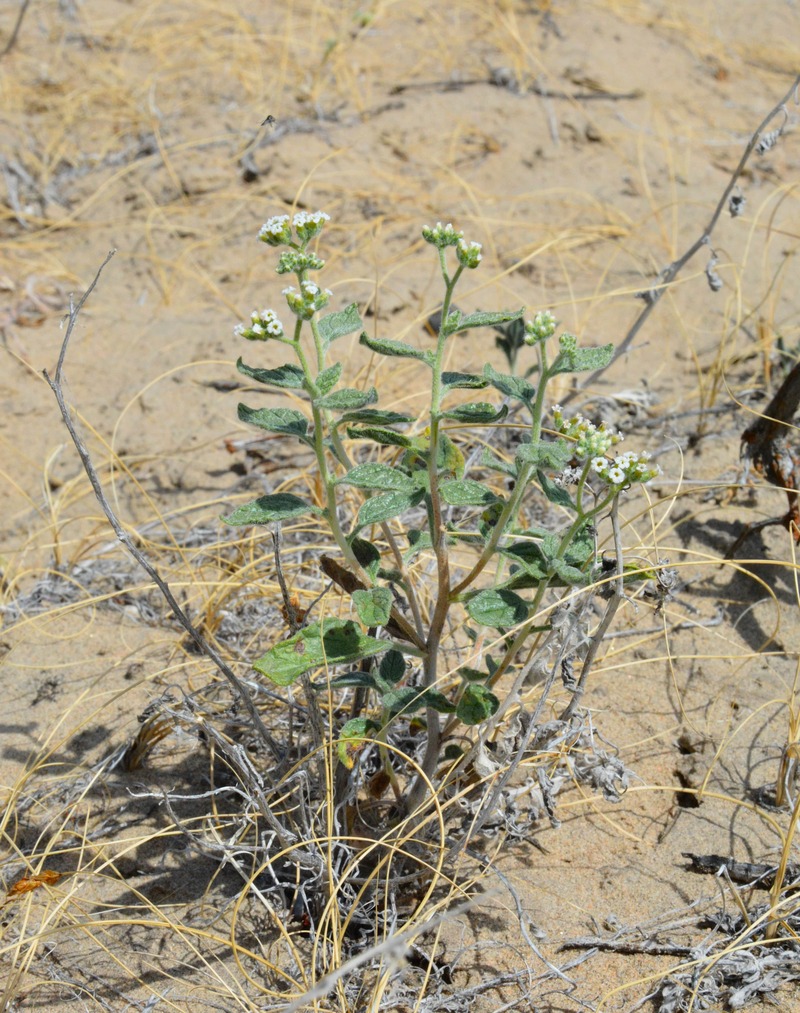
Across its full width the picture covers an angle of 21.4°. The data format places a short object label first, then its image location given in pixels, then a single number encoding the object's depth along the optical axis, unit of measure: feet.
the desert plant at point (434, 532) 2.49
